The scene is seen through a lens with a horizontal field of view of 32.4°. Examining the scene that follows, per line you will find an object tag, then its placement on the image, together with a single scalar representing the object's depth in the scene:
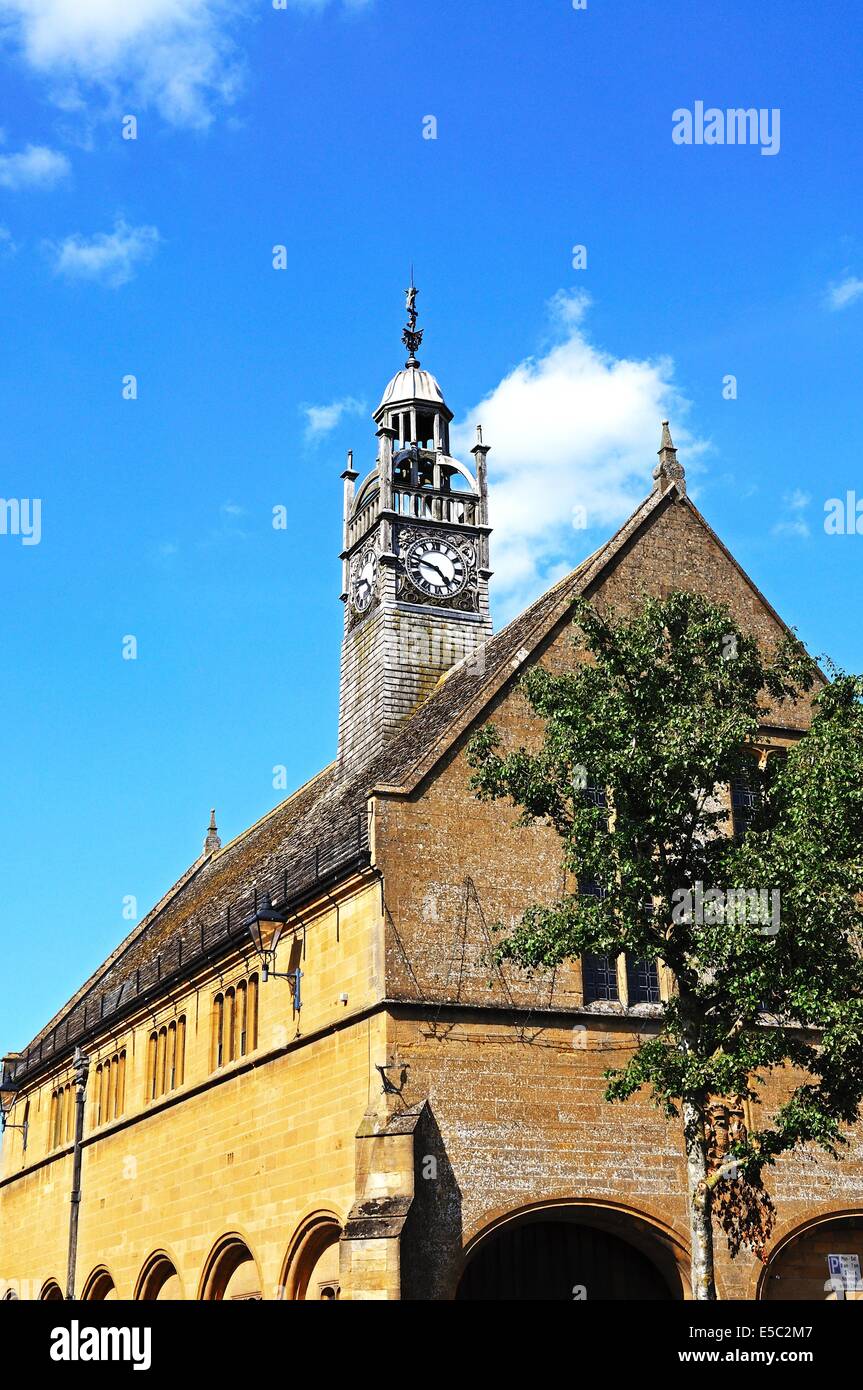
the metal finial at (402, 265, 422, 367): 46.66
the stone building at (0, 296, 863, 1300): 26.70
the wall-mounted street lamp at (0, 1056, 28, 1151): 57.06
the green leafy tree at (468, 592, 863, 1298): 20.97
